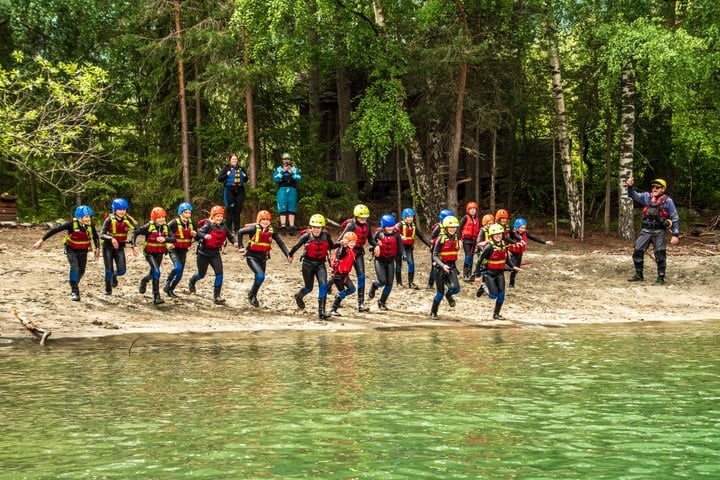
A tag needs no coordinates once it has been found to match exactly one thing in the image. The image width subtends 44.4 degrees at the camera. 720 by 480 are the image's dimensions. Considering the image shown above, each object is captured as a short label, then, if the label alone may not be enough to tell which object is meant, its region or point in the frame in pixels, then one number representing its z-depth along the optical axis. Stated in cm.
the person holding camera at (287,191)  2419
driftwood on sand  1505
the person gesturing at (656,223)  2130
